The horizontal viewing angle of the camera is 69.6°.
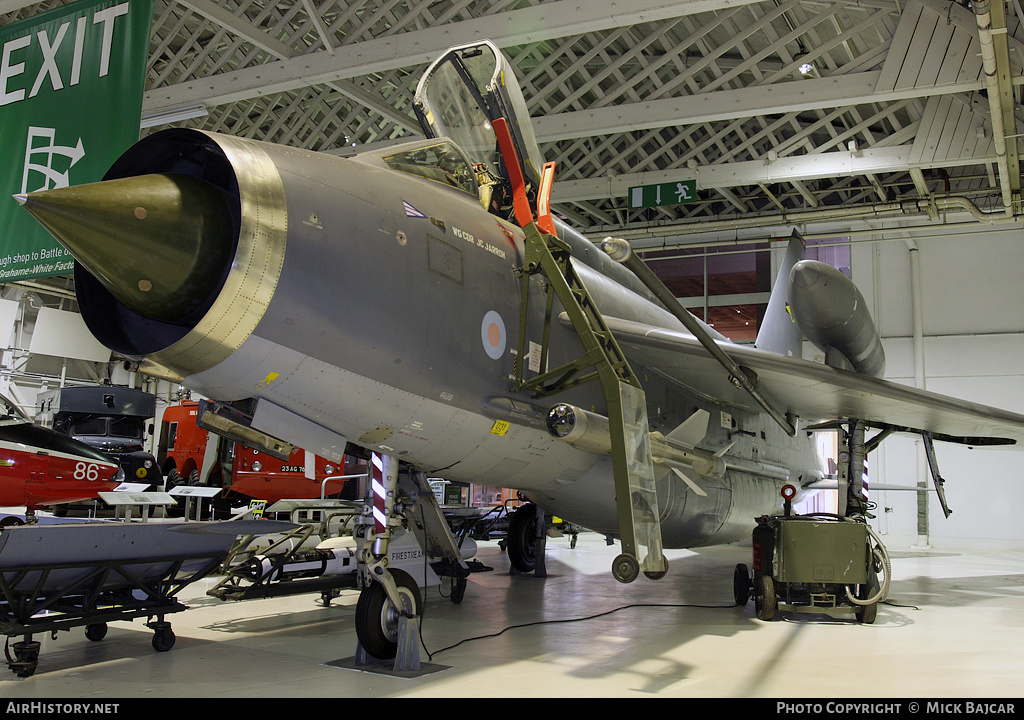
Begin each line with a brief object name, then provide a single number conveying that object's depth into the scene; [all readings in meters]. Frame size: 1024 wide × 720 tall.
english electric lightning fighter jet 3.53
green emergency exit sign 13.47
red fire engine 13.66
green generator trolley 6.31
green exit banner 6.48
